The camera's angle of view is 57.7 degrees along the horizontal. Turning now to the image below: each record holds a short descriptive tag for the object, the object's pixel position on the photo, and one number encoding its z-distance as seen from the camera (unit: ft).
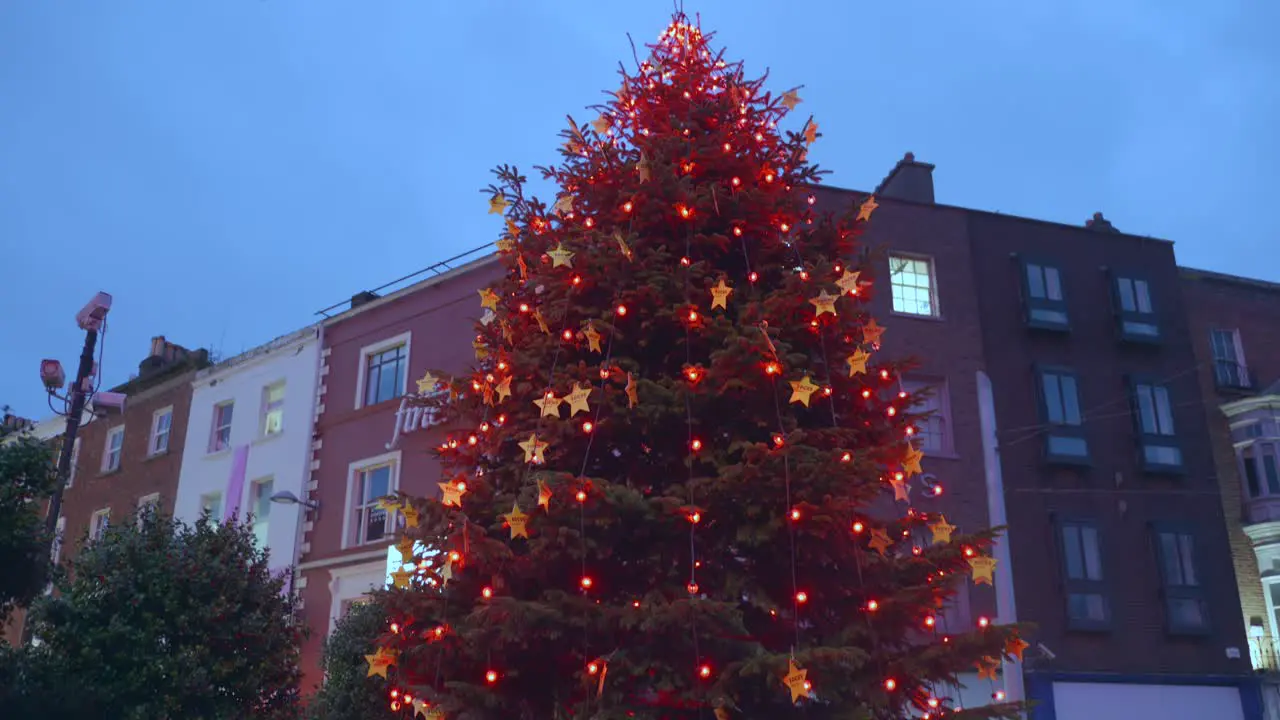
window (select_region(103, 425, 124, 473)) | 116.67
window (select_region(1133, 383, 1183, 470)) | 82.33
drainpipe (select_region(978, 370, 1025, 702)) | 73.20
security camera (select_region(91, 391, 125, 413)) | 55.62
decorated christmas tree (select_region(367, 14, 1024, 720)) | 31.42
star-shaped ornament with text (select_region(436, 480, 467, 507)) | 34.35
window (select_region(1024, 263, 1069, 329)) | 83.82
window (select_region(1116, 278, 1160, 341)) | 85.76
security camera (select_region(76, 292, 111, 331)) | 54.49
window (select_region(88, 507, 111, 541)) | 113.38
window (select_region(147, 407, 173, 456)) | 110.93
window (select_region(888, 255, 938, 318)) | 81.56
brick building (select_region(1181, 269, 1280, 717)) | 85.56
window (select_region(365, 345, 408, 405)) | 91.61
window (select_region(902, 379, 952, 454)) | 77.61
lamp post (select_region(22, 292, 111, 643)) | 52.54
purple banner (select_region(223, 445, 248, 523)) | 98.02
